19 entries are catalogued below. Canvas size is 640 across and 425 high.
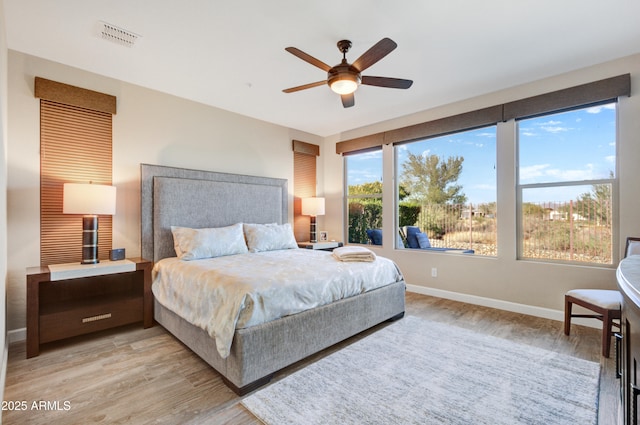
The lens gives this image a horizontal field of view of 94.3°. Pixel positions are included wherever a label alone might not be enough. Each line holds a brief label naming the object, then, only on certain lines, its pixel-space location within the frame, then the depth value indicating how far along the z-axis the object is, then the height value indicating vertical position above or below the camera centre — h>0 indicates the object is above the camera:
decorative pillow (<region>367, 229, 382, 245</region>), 5.05 -0.40
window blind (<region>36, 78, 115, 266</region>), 2.93 +0.50
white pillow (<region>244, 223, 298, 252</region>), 3.89 -0.34
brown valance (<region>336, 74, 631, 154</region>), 2.97 +1.23
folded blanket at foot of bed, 3.12 -0.45
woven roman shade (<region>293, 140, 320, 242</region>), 5.30 +0.59
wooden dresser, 0.74 -0.39
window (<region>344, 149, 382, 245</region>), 5.11 +0.30
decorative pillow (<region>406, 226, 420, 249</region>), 4.62 -0.37
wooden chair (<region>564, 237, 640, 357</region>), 2.40 -0.78
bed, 1.99 -0.78
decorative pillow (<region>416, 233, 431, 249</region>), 4.55 -0.42
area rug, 1.72 -1.18
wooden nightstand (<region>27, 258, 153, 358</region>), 2.48 -0.86
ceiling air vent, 2.44 +1.52
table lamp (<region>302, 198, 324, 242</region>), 5.03 +0.11
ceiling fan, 2.24 +1.20
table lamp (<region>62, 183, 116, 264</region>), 2.72 +0.06
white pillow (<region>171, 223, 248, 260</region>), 3.24 -0.35
